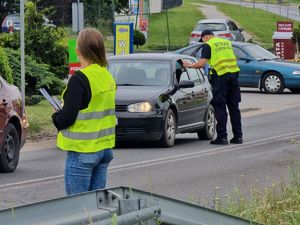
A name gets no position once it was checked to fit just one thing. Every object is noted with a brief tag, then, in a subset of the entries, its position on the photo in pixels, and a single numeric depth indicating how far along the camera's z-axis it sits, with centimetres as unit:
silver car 4572
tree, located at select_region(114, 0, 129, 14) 6894
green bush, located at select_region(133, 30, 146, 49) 5216
